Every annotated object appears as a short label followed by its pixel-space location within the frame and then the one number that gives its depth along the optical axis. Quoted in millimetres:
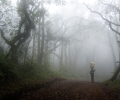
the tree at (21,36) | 15112
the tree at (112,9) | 15012
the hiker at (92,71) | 15800
